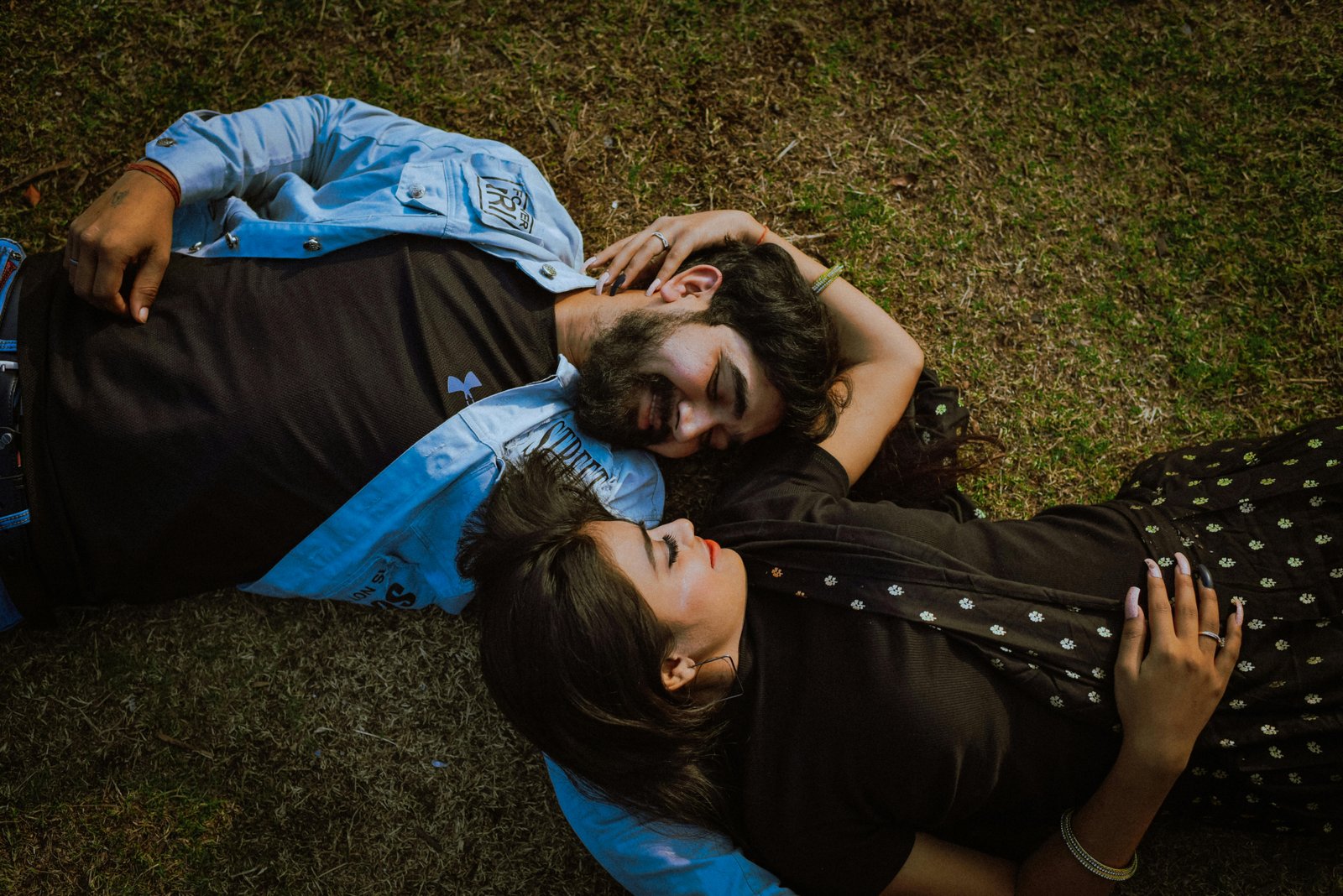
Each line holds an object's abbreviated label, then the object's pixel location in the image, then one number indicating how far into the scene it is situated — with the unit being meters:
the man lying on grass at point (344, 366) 2.89
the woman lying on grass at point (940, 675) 2.67
